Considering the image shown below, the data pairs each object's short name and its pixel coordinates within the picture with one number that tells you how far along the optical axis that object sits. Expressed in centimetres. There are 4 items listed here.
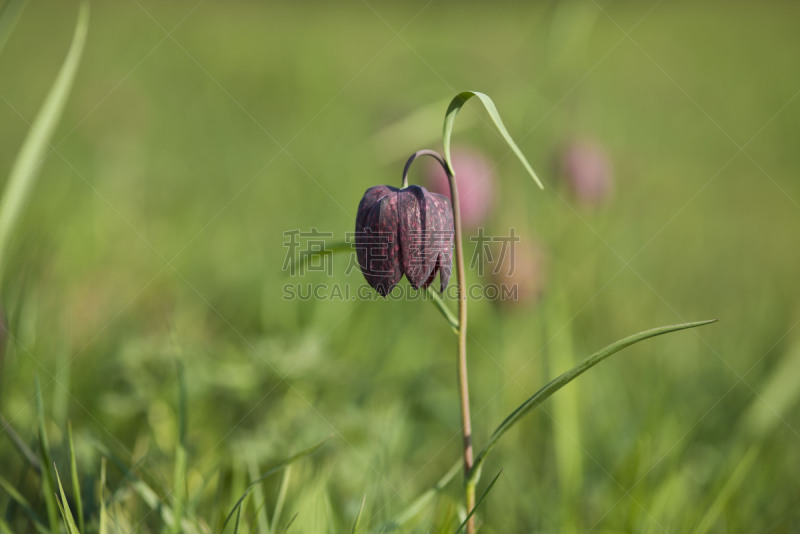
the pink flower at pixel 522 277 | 97
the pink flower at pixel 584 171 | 110
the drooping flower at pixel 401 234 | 77
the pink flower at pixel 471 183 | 111
